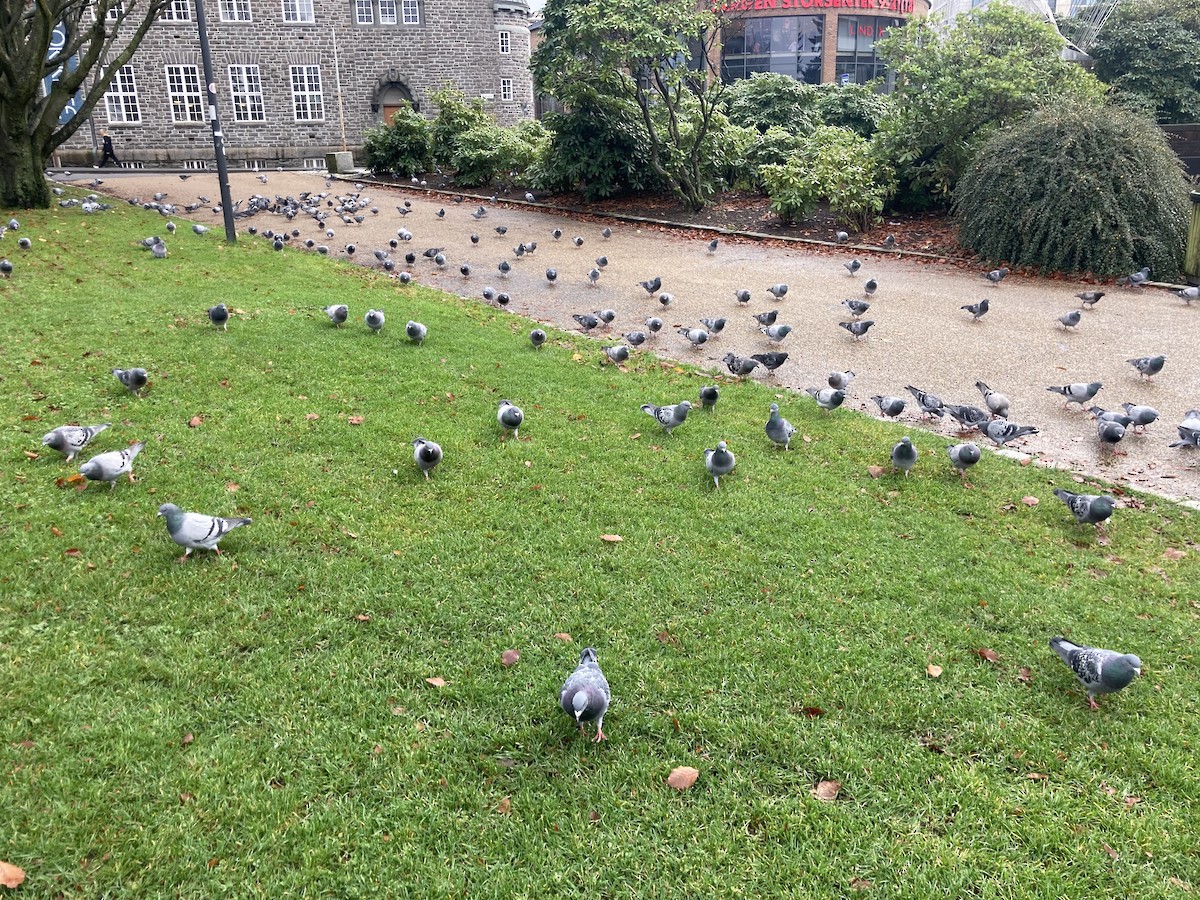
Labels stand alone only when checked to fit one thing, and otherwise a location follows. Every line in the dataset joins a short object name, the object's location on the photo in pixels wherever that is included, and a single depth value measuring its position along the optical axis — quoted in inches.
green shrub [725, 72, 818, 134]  915.4
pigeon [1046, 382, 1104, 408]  307.9
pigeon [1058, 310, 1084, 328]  419.2
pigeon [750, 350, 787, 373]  342.6
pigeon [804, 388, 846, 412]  298.7
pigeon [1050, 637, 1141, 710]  152.2
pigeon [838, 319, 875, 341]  401.1
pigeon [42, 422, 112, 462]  234.8
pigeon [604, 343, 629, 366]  355.9
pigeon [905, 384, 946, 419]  301.9
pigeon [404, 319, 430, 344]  359.6
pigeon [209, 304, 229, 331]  354.6
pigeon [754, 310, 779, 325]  415.2
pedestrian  1360.7
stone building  1499.8
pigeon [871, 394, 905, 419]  296.6
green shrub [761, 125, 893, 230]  669.3
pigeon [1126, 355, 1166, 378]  342.0
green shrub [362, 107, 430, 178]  1051.9
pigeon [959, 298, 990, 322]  431.8
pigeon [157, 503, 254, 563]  188.2
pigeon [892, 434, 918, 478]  249.4
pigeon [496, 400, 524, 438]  268.2
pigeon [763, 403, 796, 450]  270.4
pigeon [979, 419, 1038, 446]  266.1
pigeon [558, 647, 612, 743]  140.3
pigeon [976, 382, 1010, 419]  299.0
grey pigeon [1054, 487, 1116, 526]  214.8
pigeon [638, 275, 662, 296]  488.4
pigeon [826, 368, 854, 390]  312.8
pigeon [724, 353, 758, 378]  341.4
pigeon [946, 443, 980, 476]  247.3
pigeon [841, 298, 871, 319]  433.4
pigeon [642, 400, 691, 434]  275.1
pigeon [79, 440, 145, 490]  218.8
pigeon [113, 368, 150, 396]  282.2
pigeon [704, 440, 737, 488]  240.2
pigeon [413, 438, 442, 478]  238.8
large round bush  521.7
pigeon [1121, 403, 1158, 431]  283.4
